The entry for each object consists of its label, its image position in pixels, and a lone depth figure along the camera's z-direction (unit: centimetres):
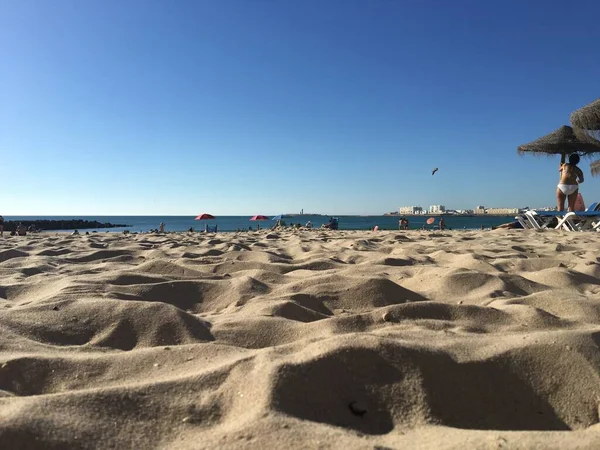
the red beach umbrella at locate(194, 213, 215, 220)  2812
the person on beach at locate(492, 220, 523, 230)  1116
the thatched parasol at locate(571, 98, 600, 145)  946
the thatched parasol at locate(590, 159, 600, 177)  1359
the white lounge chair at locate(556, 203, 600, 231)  868
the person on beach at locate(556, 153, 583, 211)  1037
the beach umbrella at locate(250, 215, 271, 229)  2868
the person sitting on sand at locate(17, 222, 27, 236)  1136
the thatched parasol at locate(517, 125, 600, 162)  1137
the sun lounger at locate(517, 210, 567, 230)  973
